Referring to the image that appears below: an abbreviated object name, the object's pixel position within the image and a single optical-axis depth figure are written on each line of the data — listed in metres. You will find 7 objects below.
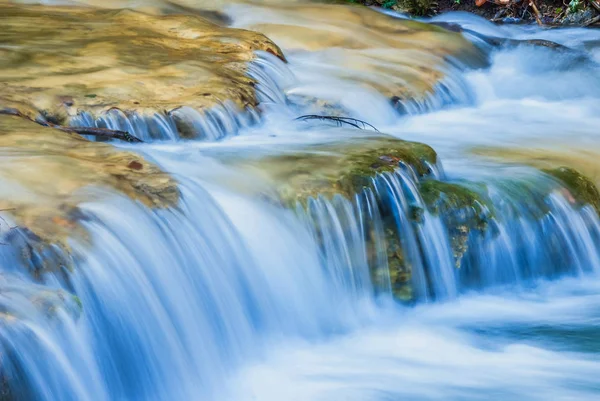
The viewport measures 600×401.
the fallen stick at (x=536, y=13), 25.28
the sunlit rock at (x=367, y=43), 18.44
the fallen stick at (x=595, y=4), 24.50
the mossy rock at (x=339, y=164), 10.94
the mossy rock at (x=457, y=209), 11.61
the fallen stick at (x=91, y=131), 12.34
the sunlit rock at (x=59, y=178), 8.64
